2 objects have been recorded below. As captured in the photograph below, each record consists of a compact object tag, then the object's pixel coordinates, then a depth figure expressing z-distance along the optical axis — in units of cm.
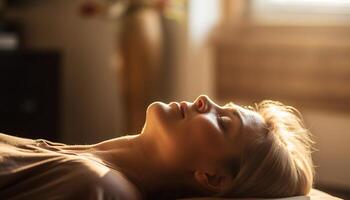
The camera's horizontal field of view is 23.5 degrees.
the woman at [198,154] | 118
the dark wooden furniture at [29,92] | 250
